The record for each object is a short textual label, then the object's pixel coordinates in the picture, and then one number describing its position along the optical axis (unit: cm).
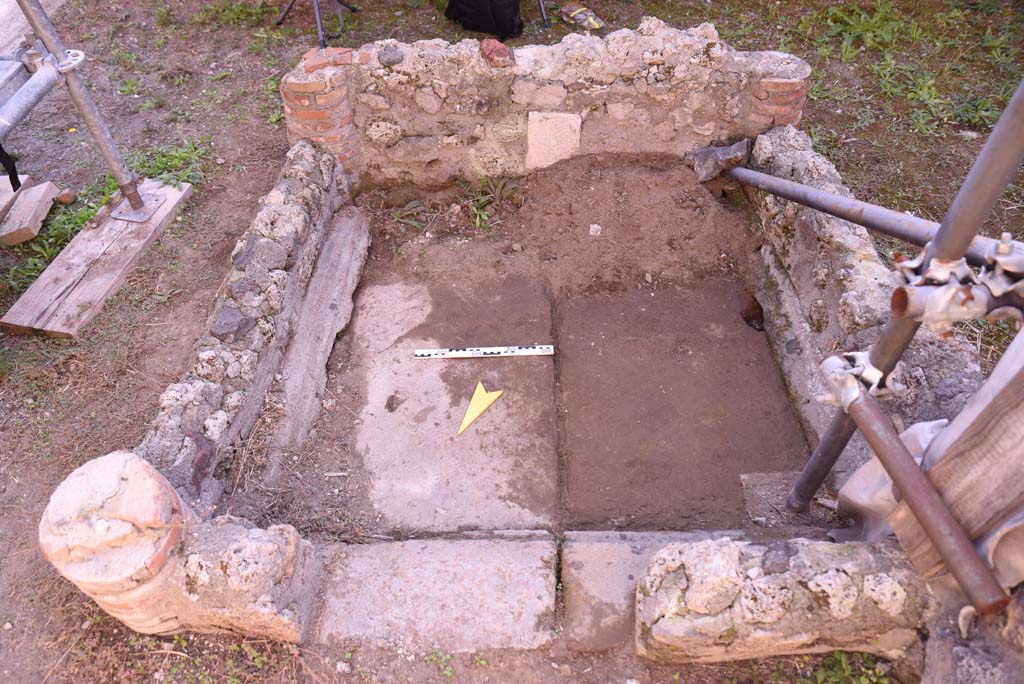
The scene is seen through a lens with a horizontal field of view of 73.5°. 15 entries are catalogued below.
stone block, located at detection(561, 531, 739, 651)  261
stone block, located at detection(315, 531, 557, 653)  261
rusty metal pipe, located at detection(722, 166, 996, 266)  211
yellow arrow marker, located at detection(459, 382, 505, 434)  367
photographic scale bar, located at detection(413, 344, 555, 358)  396
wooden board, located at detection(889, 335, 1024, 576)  190
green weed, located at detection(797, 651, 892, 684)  239
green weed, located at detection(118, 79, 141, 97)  570
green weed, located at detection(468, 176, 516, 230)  464
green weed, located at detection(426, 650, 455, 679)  253
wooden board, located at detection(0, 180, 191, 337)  389
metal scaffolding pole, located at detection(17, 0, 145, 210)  365
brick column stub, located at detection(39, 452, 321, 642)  227
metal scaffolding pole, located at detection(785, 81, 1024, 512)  173
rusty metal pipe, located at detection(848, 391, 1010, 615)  194
